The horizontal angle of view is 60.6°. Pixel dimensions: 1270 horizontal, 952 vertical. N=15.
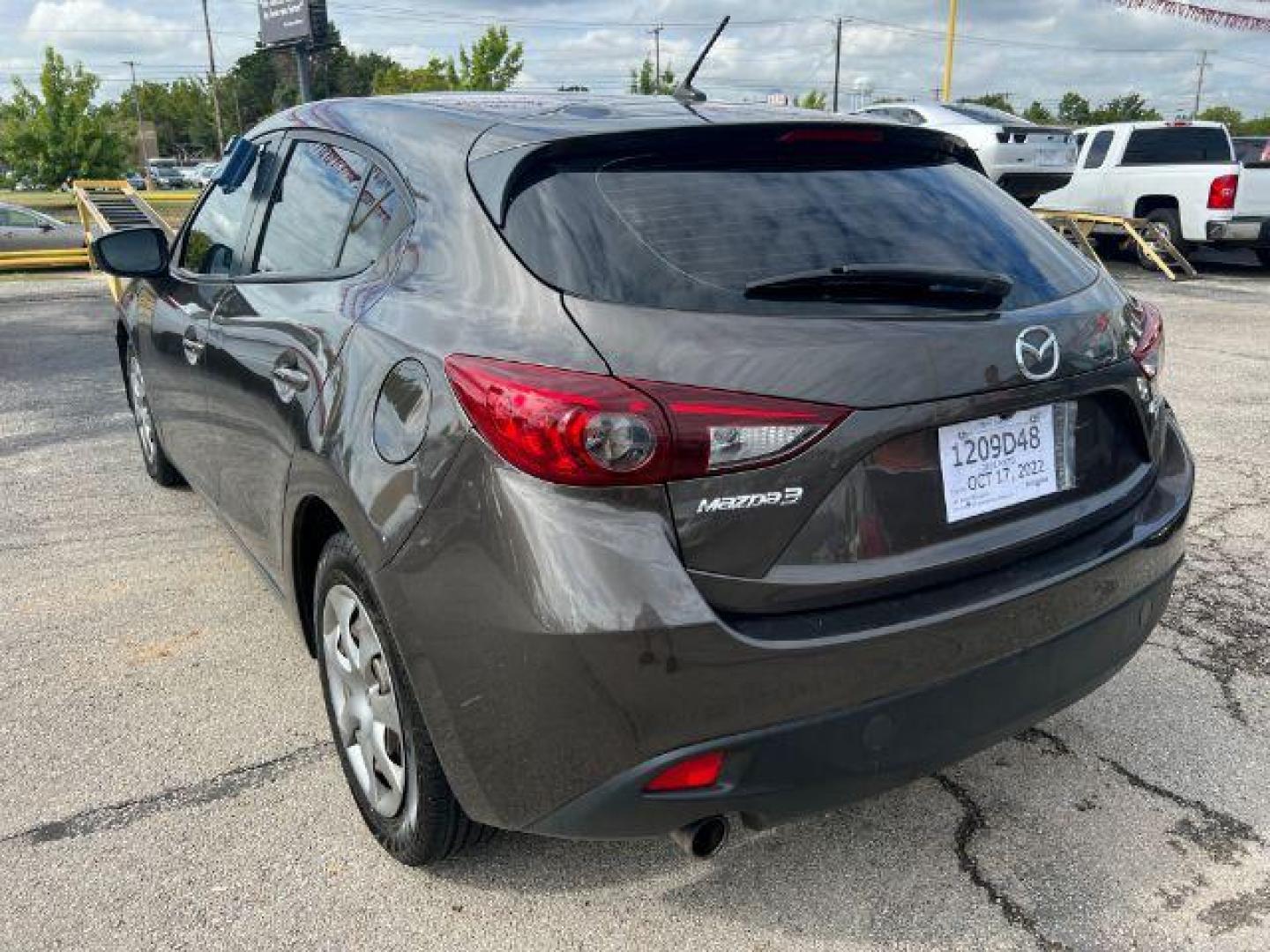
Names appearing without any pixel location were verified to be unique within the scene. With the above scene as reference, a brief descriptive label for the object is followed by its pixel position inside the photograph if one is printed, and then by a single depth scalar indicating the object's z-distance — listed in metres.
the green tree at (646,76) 61.67
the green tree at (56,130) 44.41
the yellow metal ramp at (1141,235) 14.45
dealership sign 28.73
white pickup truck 14.23
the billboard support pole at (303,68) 25.28
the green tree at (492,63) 40.97
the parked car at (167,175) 60.50
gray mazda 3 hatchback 1.81
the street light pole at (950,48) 30.34
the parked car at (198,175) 53.51
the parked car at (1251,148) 16.80
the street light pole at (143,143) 85.70
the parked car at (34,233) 17.95
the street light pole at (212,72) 79.44
